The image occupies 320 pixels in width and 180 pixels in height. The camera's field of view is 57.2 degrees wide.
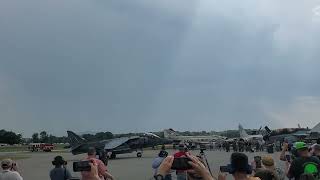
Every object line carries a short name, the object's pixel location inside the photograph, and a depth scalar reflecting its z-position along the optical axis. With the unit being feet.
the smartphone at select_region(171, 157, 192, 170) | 6.58
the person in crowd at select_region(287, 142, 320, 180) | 14.87
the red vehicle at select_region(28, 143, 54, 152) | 173.22
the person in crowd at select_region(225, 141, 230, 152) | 118.22
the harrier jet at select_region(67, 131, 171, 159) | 92.50
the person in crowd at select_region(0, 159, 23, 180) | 17.68
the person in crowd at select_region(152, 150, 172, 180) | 25.60
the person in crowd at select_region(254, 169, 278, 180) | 12.32
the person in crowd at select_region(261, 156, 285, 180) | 14.99
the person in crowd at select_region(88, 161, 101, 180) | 10.43
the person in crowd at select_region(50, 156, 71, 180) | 19.94
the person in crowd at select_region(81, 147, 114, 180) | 16.73
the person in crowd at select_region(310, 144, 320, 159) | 16.69
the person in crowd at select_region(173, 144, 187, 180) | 21.11
